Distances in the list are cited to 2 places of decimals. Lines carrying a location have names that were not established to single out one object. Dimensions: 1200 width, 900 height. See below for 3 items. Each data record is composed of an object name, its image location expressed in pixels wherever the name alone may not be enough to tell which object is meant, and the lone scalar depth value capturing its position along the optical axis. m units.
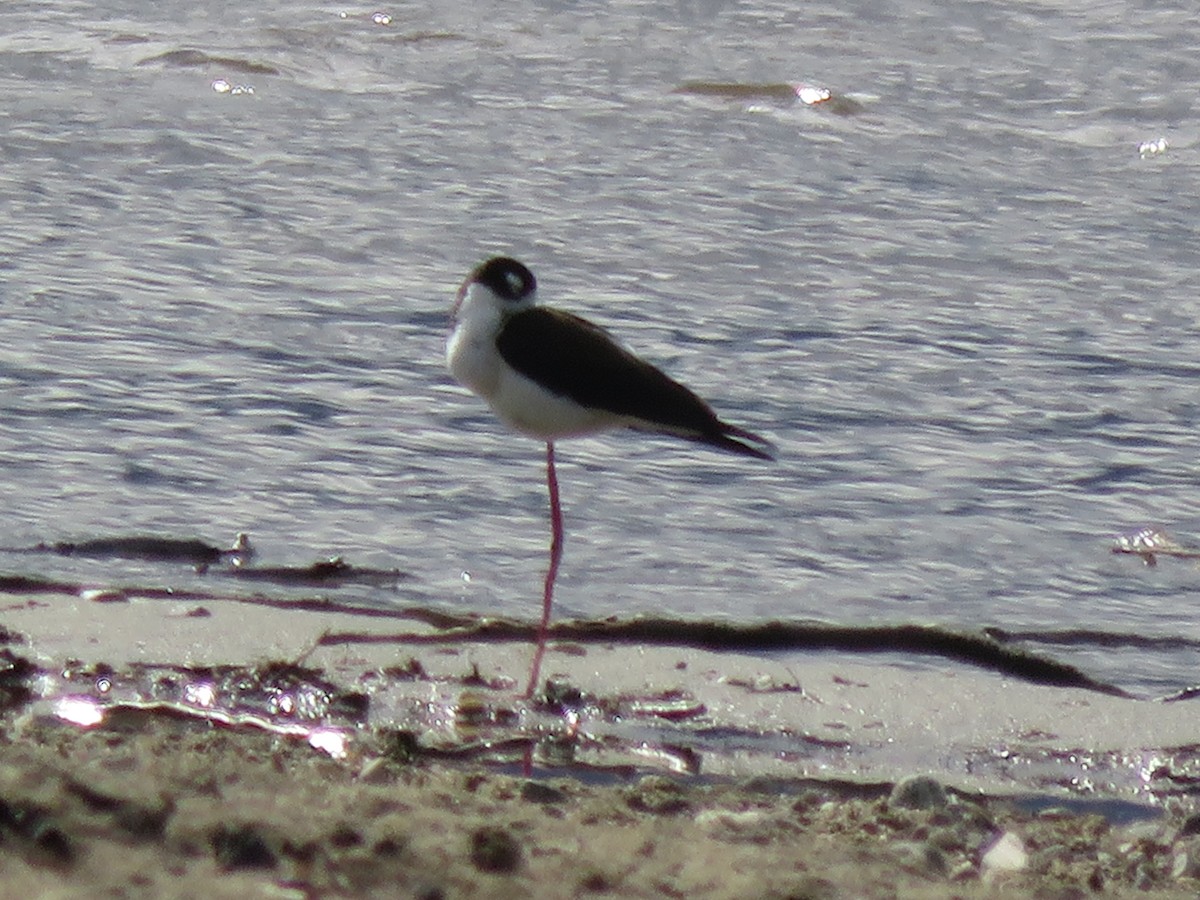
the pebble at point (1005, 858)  7.75
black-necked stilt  10.41
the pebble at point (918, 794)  8.44
